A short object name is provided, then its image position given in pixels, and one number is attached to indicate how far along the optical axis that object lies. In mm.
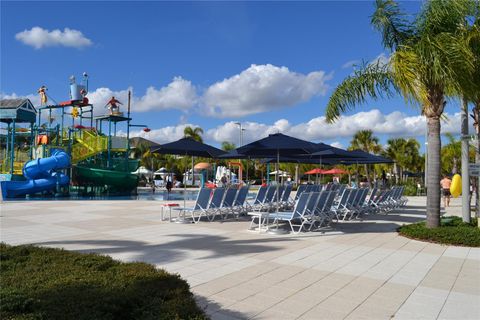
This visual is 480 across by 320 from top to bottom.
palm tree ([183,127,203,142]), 58469
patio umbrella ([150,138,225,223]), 12780
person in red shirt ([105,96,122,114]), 30812
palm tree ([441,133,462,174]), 33188
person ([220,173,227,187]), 34800
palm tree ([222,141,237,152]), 65438
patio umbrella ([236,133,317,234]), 10961
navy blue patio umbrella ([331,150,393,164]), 16250
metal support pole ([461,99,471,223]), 10617
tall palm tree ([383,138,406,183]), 53219
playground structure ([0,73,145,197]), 22953
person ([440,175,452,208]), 20141
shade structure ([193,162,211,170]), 46144
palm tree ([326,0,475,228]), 8883
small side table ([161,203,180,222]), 11827
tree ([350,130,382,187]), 48406
